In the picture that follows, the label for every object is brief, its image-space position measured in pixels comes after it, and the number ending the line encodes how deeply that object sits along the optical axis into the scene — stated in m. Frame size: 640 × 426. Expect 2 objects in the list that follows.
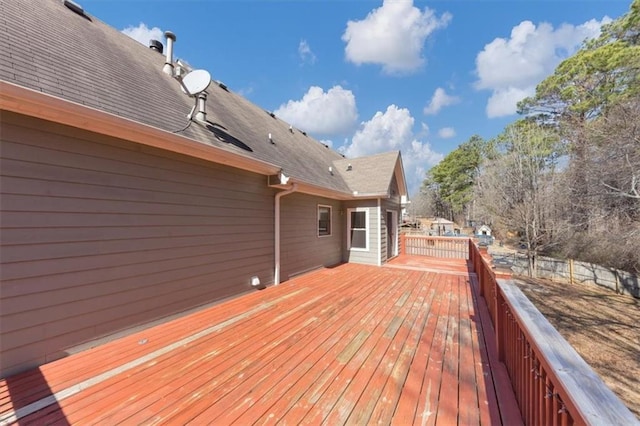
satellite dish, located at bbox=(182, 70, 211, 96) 4.30
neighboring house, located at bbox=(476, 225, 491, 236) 20.30
